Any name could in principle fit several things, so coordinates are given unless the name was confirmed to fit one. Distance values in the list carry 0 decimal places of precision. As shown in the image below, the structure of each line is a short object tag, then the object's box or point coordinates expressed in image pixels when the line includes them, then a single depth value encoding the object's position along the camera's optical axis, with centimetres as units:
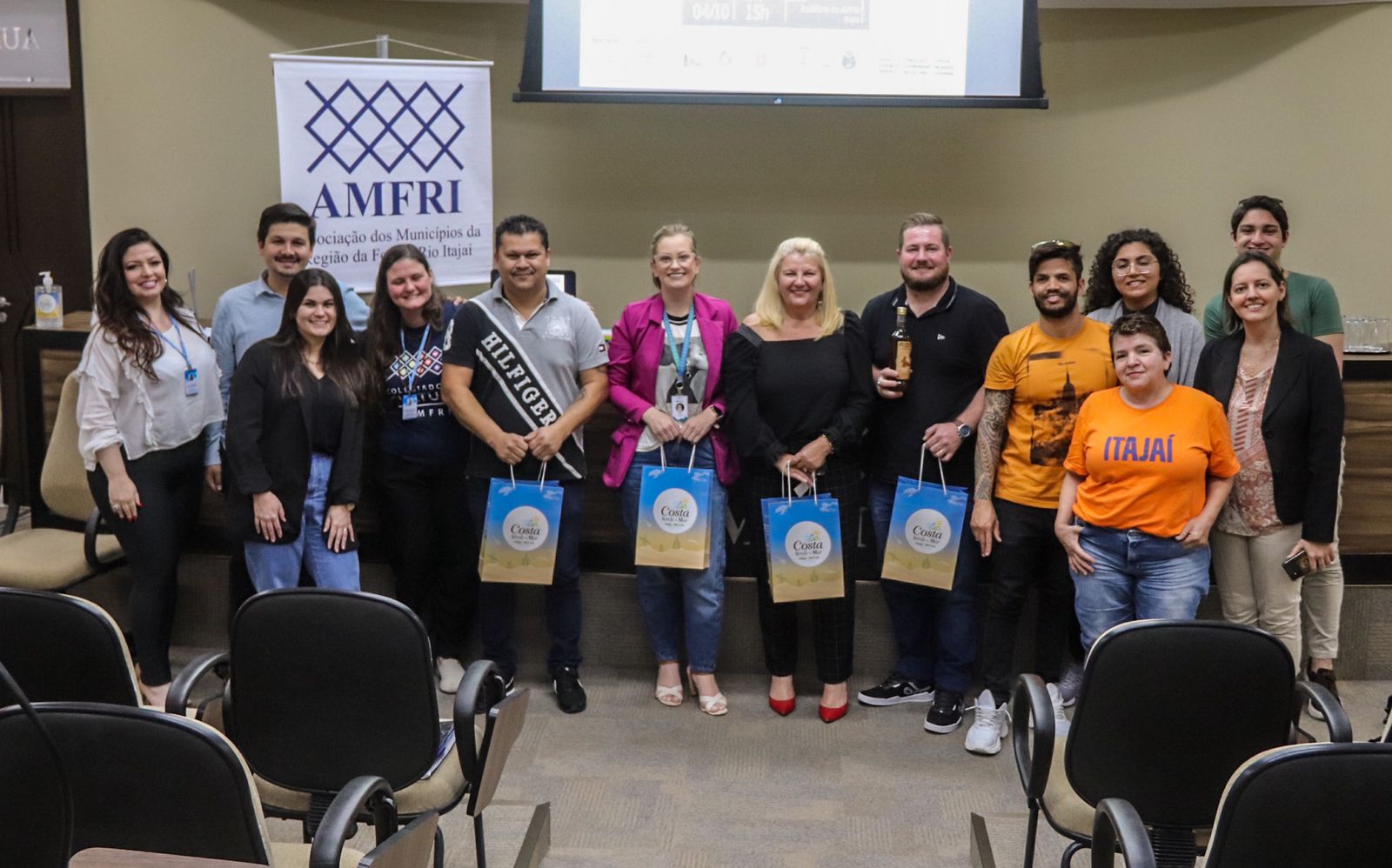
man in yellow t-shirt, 354
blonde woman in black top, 378
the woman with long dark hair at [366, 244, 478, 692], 388
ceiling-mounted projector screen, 524
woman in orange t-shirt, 321
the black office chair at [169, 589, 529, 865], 245
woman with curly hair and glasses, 363
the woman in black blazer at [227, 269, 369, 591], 354
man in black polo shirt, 377
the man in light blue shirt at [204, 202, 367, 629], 399
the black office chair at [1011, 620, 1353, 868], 240
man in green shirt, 379
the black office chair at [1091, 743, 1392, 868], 177
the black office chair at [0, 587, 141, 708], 237
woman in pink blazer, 384
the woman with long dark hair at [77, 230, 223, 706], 367
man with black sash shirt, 380
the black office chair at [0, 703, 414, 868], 181
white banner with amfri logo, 495
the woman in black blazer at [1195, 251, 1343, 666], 336
